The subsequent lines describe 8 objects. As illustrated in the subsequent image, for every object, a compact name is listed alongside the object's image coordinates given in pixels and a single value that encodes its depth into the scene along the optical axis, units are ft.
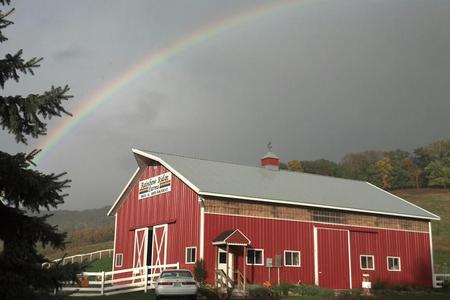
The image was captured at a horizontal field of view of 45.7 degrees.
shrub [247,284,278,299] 84.28
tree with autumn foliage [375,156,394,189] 394.73
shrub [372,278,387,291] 109.60
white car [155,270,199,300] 69.41
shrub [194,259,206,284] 90.33
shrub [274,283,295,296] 87.89
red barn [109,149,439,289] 95.96
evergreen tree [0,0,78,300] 26.78
